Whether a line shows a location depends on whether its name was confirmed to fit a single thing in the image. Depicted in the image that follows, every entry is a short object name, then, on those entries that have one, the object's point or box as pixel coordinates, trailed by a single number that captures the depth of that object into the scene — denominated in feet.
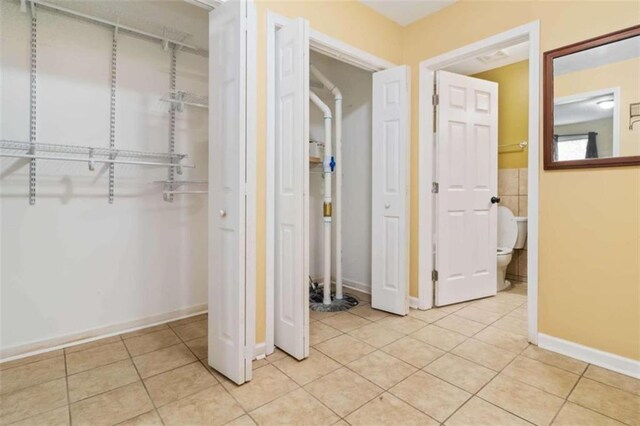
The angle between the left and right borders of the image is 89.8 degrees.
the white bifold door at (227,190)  5.43
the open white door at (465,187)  9.28
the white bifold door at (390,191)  8.85
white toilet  11.02
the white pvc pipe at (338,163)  10.15
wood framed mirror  5.87
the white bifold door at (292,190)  6.37
